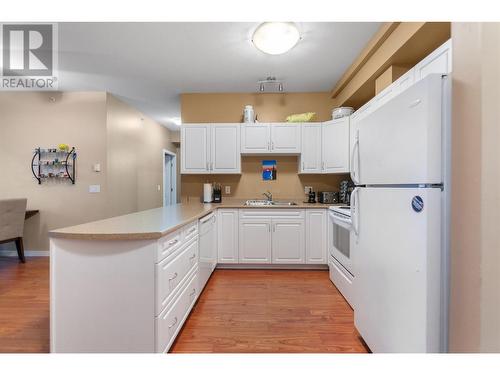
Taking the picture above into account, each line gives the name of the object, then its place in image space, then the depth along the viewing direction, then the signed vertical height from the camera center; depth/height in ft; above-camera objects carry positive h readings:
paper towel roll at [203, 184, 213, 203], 11.87 -0.33
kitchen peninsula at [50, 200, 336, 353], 4.40 -1.96
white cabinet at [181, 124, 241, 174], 11.62 +1.90
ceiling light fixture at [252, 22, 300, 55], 6.60 +4.45
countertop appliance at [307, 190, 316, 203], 11.92 -0.53
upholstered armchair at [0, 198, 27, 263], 10.40 -1.61
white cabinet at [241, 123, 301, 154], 11.46 +2.47
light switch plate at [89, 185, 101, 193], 12.36 -0.11
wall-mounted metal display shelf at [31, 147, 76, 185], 12.11 +1.18
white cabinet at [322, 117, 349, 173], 10.64 +1.94
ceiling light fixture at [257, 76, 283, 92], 10.65 +5.01
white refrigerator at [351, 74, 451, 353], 3.48 -0.55
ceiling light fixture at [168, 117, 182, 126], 17.49 +5.20
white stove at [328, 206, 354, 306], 7.60 -2.40
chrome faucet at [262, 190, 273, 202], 12.29 -0.45
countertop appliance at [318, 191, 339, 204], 11.72 -0.52
